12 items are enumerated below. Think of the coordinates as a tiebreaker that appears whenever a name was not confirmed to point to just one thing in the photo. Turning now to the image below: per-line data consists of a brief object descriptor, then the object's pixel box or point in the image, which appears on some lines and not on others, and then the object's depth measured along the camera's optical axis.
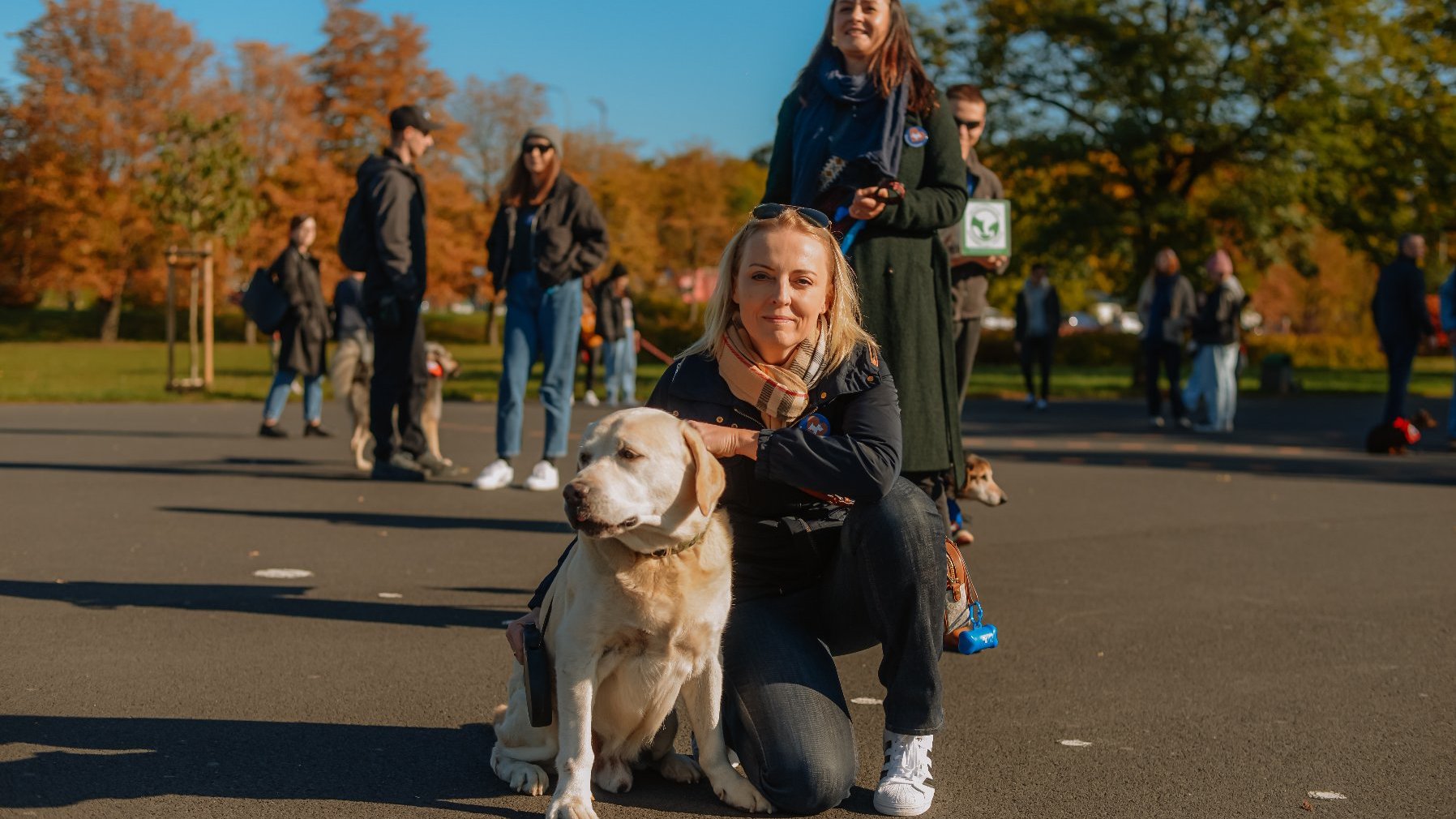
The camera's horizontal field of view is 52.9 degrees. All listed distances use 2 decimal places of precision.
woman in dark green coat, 5.18
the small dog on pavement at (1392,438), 15.27
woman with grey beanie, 10.16
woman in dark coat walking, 15.27
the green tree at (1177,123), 27.88
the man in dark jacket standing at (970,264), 7.71
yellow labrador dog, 3.32
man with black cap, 10.52
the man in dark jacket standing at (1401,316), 15.45
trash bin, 26.91
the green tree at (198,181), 23.45
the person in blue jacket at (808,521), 3.75
